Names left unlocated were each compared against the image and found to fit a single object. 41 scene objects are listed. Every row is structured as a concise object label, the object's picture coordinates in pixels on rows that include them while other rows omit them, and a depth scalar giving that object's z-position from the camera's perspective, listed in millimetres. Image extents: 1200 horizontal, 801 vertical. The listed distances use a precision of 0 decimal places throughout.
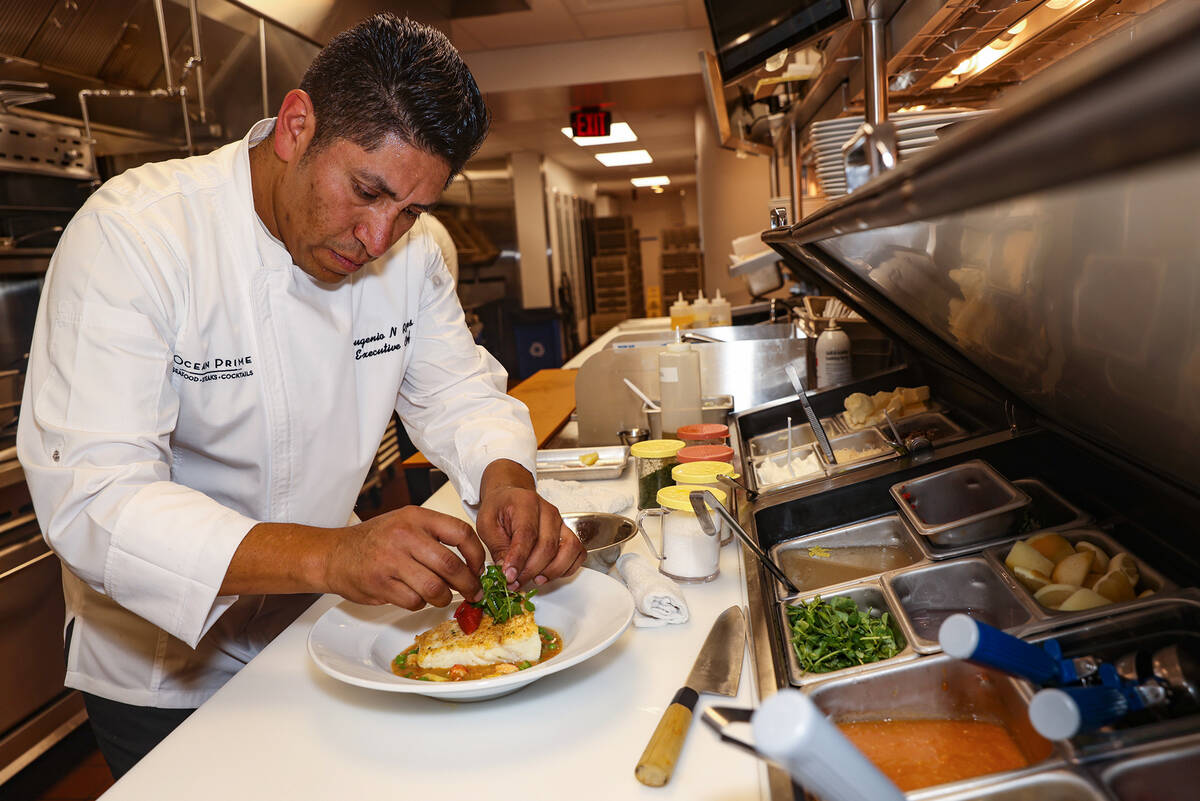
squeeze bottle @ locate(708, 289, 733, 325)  4613
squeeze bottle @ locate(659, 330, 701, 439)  2371
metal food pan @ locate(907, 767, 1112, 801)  745
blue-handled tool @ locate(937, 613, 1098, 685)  586
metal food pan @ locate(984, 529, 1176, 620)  988
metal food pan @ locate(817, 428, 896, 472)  1808
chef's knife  873
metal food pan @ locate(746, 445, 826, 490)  1796
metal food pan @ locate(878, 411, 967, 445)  1913
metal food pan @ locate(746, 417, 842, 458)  2300
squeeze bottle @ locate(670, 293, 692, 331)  4449
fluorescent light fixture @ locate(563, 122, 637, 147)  9819
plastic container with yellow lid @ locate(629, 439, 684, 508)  1793
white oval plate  1010
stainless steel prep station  405
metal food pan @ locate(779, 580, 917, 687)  1027
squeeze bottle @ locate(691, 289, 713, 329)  4422
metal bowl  1455
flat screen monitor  2209
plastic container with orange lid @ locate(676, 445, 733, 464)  1746
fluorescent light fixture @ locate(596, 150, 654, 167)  12398
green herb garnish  1180
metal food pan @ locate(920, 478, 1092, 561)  1276
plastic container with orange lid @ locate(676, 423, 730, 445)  2068
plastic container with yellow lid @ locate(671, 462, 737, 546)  1569
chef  1143
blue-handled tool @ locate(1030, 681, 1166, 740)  651
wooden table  2814
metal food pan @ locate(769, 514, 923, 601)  1488
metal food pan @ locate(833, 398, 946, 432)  2127
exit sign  7480
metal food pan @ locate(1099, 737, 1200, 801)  711
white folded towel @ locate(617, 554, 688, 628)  1260
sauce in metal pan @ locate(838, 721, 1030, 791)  917
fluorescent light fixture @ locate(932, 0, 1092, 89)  1592
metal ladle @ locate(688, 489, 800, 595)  1285
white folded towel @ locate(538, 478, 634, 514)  1798
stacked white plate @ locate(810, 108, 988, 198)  2324
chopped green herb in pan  1084
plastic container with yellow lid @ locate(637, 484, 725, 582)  1404
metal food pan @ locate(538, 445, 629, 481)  2168
